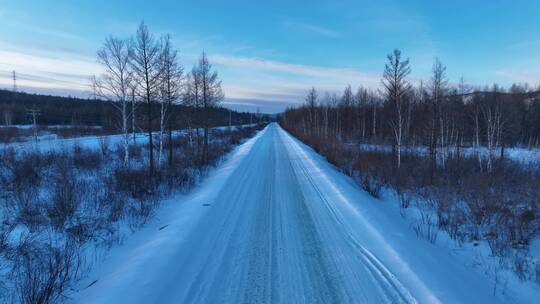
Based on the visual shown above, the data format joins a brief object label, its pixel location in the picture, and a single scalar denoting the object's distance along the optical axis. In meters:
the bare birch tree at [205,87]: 21.66
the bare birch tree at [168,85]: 16.88
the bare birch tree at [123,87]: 17.67
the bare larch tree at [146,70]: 14.47
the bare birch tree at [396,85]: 22.52
